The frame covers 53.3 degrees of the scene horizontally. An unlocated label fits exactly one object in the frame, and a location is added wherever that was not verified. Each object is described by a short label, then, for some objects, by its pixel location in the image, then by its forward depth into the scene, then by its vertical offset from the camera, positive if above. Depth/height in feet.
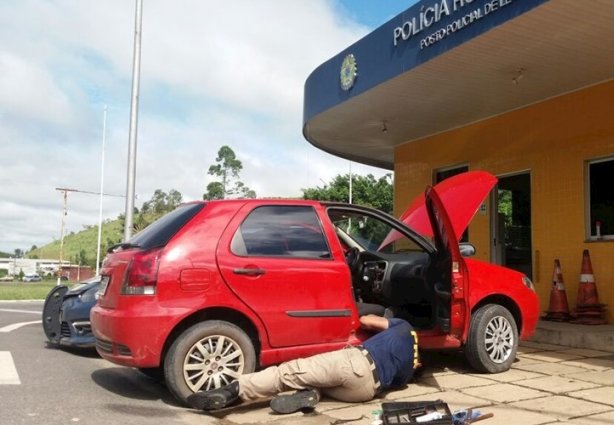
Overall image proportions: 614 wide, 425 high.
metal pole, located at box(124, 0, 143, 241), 40.03 +9.45
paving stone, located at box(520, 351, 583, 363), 22.02 -3.24
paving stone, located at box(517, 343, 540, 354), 23.50 -3.21
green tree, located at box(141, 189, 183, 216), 235.58 +23.95
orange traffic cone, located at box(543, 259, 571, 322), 29.84 -1.71
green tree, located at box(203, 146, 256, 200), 193.57 +30.51
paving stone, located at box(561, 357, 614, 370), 20.34 -3.24
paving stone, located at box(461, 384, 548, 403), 16.28 -3.44
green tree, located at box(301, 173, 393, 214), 113.39 +13.67
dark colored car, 24.45 -2.19
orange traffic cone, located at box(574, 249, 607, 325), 28.96 -1.55
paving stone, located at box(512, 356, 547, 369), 20.79 -3.27
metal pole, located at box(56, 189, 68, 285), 214.16 +22.81
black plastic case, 13.25 -3.23
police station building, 24.68 +9.05
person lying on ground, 15.12 -2.90
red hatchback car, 15.74 -0.81
